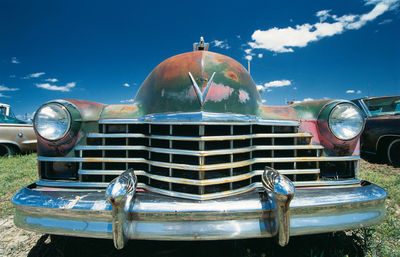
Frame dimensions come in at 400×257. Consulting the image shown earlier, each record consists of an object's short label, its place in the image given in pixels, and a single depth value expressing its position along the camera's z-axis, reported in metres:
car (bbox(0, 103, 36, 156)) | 5.38
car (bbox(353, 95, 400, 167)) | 4.31
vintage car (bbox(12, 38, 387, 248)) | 1.28
